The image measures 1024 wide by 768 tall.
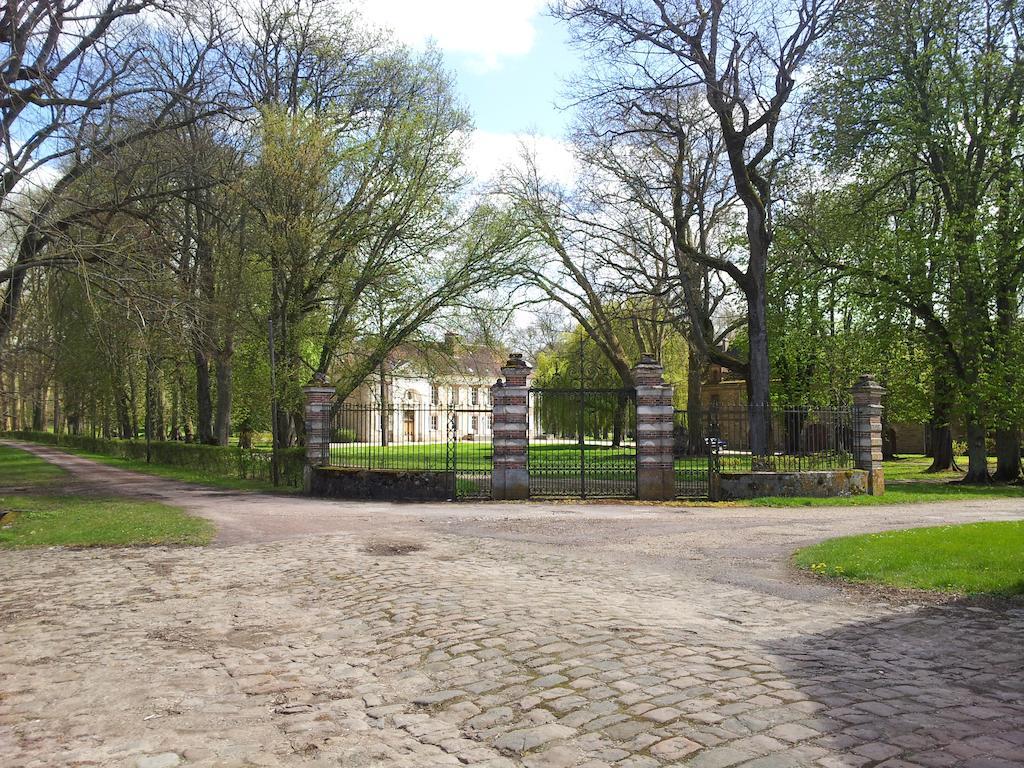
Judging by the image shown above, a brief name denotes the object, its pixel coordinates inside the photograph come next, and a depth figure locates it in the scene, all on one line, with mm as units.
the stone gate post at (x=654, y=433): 18688
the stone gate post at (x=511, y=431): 18672
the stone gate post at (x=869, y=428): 20281
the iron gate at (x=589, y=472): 19719
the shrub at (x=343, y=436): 21578
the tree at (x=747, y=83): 24094
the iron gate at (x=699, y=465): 19250
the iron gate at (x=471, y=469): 19453
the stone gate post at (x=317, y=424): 21219
